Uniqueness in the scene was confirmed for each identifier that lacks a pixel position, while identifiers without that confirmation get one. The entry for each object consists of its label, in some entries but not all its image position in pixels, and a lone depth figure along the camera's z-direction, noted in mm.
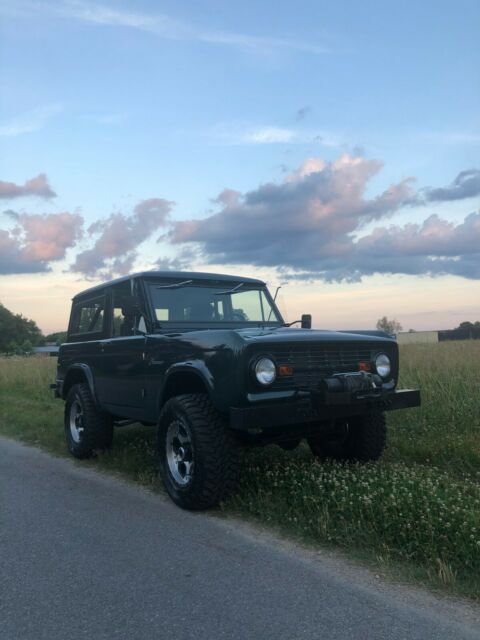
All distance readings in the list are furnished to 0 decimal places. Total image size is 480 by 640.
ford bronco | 4656
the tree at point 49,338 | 73275
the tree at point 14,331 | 83500
